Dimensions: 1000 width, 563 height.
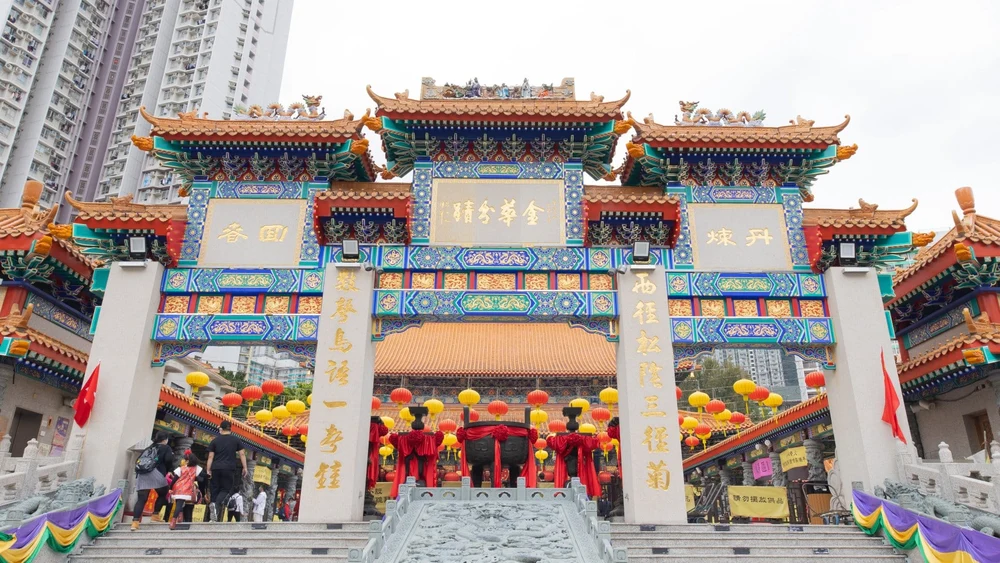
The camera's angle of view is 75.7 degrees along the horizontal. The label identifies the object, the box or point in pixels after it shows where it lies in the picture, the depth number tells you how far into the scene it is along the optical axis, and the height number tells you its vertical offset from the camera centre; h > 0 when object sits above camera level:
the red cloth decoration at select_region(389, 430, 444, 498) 11.33 +1.05
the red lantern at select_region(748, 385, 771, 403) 16.84 +3.06
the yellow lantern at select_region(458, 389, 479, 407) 16.42 +2.85
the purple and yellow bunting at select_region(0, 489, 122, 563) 6.97 -0.21
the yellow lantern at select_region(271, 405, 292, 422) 16.91 +2.51
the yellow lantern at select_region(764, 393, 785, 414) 16.56 +2.90
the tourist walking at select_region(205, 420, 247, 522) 9.63 +0.68
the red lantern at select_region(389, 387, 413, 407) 18.50 +3.23
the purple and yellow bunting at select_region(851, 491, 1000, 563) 6.96 -0.15
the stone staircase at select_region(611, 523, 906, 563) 8.16 -0.32
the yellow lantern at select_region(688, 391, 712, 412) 16.34 +2.85
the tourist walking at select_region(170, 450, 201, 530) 9.33 +0.39
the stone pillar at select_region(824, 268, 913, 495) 10.71 +2.28
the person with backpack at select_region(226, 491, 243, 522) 14.02 +0.18
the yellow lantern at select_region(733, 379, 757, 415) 15.74 +3.05
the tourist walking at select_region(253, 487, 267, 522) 16.95 +0.15
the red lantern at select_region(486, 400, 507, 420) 18.52 +2.94
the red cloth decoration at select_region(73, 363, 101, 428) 10.61 +1.68
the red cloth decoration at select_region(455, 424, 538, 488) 10.95 +1.33
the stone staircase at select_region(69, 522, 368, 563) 8.05 -0.38
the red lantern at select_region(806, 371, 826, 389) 14.90 +3.09
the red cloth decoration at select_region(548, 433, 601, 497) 11.49 +1.06
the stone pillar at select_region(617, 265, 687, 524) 10.56 +1.85
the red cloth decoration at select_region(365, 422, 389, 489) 12.79 +1.29
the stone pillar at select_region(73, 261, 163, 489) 10.59 +2.27
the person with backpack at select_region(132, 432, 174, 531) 9.23 +0.55
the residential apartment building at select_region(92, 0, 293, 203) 51.84 +35.91
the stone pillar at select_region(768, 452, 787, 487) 18.36 +1.27
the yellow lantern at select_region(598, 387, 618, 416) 16.59 +2.96
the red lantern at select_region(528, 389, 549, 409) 18.00 +3.14
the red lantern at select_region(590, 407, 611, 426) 18.36 +2.77
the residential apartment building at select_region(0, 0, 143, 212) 44.81 +30.17
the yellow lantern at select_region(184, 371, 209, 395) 15.52 +3.04
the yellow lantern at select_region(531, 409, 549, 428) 17.78 +2.62
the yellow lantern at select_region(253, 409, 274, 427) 17.56 +2.52
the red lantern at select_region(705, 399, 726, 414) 17.65 +2.90
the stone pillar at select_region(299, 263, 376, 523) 10.48 +1.82
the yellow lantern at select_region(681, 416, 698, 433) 18.25 +2.52
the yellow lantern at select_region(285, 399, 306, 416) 16.58 +2.60
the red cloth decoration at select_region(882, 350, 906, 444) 10.68 +1.75
